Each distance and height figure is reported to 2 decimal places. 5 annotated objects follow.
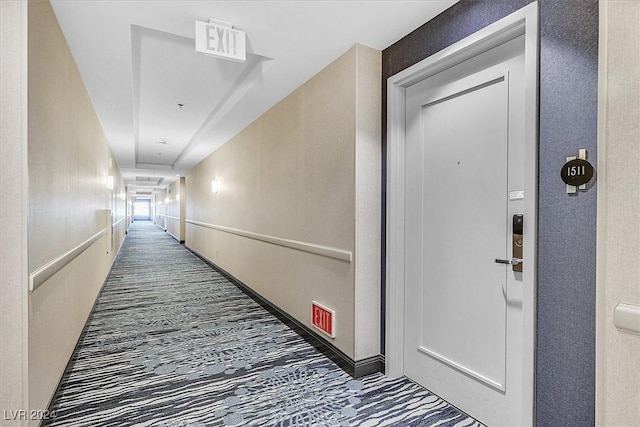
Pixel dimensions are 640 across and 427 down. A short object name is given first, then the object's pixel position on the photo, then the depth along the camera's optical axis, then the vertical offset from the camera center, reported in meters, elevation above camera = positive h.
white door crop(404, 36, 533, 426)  1.76 -0.17
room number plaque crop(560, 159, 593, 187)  1.34 +0.14
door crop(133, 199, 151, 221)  32.57 -0.36
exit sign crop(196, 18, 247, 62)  2.09 +1.10
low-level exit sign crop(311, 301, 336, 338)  2.71 -0.98
